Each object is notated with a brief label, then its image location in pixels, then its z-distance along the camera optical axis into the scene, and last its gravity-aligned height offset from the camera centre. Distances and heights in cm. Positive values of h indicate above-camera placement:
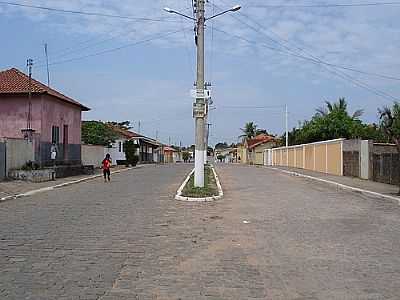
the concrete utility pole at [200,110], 1973 +184
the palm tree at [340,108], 4983 +497
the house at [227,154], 12694 +181
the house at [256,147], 7998 +219
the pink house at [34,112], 2908 +267
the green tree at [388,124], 1874 +131
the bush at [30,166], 2569 -27
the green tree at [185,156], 13994 +123
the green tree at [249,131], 10294 +572
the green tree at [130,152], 5203 +82
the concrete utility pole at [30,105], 2875 +295
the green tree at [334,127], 4631 +295
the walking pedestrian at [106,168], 2736 -38
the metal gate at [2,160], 2375 +2
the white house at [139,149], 6150 +160
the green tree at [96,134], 5567 +279
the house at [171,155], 11519 +130
